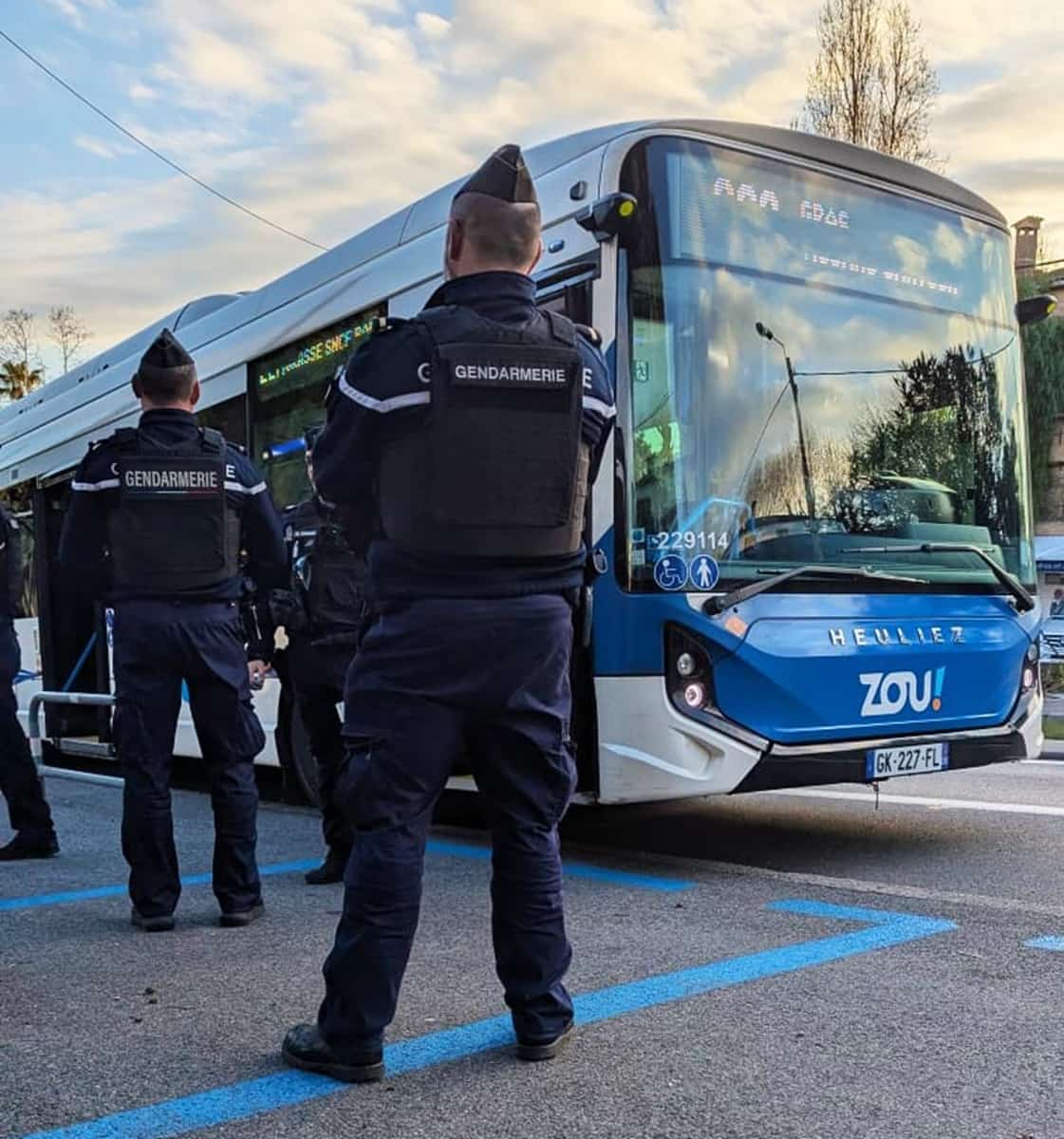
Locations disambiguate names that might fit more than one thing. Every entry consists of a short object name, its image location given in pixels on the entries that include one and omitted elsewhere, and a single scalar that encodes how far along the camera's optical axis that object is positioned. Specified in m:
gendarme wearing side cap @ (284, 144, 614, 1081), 3.07
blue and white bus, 5.30
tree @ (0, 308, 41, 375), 31.72
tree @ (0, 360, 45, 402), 32.69
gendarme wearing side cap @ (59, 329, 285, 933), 4.70
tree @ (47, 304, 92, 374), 31.89
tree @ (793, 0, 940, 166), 24.11
